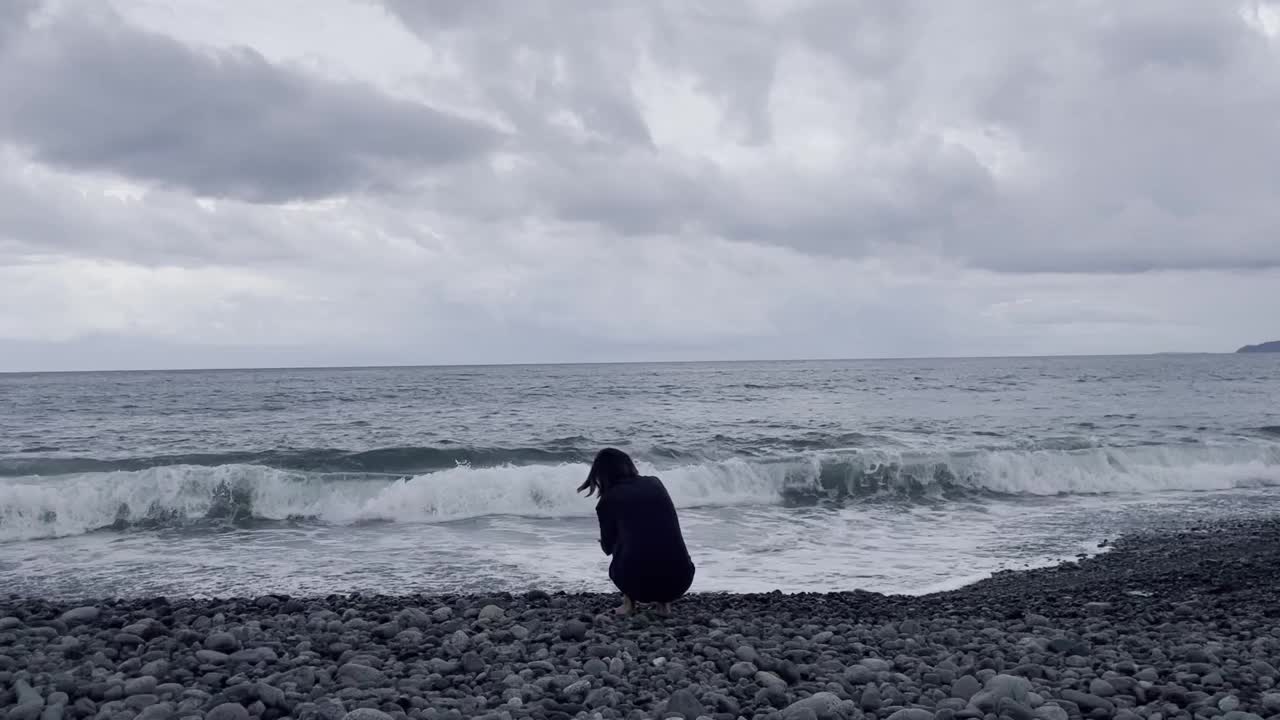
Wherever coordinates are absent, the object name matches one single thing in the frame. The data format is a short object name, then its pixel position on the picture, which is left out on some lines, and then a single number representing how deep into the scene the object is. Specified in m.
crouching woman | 7.24
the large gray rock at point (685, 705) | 4.77
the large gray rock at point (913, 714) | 4.63
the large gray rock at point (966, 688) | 5.13
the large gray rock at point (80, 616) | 7.10
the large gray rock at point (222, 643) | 6.07
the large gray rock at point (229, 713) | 4.64
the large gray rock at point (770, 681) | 5.23
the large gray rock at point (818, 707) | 4.70
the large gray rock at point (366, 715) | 4.62
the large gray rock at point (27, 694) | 4.81
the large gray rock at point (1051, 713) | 4.62
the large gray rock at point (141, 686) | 5.11
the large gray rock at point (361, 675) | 5.39
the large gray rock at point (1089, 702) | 4.84
